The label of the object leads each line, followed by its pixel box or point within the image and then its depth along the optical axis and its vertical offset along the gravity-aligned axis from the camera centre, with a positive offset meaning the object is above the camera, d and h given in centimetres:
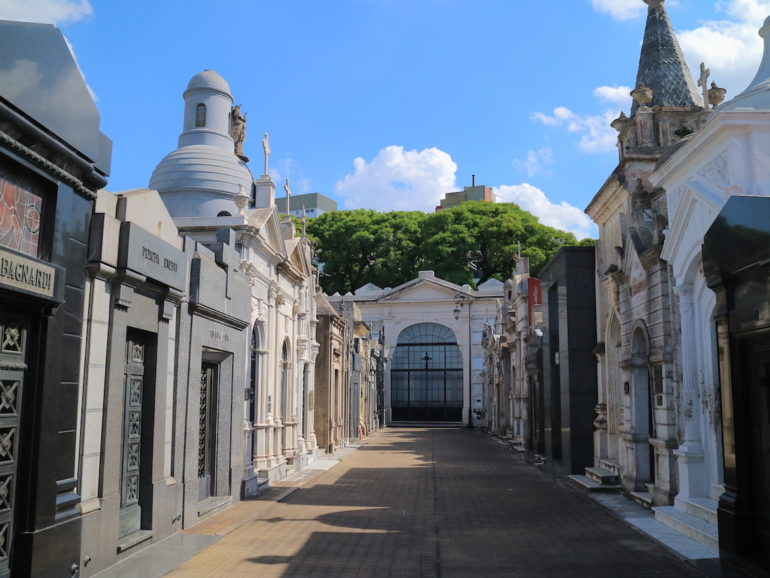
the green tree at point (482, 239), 4844 +1054
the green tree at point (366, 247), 5141 +1040
